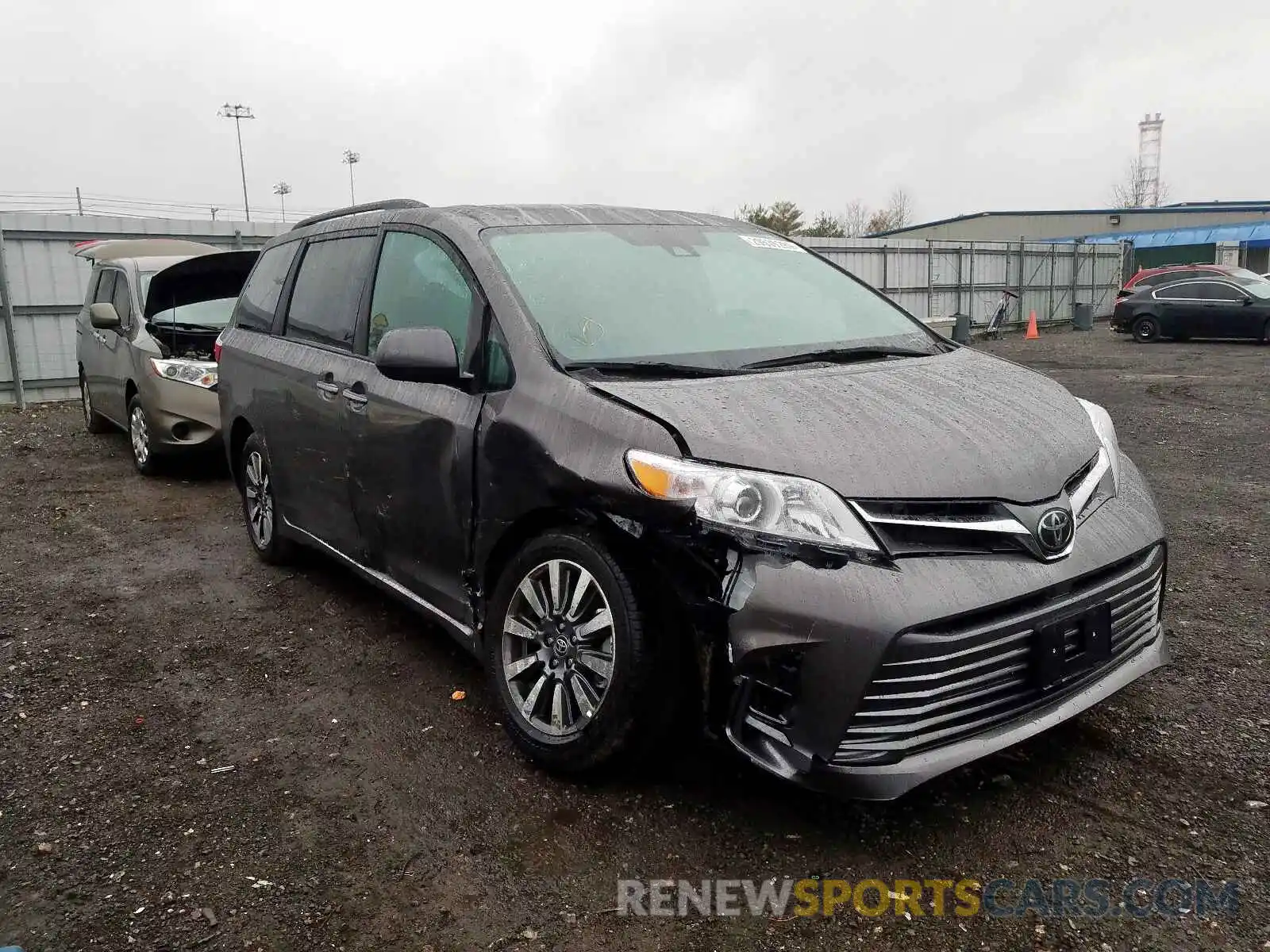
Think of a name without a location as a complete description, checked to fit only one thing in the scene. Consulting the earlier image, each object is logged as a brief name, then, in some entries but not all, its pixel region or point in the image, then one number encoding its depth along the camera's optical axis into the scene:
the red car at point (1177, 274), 22.02
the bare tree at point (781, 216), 58.09
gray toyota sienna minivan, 2.44
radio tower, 71.56
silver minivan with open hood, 7.68
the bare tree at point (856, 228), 66.54
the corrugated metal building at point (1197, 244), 41.62
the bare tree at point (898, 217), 73.06
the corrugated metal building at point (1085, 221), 48.59
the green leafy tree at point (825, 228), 62.75
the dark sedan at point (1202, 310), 20.55
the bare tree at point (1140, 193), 71.56
